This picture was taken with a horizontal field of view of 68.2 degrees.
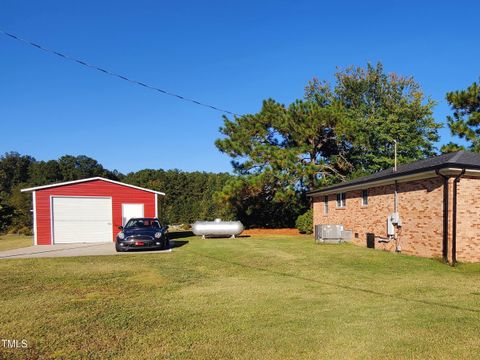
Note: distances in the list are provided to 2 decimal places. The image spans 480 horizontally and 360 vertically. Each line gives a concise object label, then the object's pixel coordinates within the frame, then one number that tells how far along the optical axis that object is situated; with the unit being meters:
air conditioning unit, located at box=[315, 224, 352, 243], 18.12
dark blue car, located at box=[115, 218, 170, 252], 14.09
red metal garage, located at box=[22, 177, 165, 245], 19.61
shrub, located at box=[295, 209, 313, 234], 25.51
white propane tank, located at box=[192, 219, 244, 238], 21.86
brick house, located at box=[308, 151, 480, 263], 11.30
